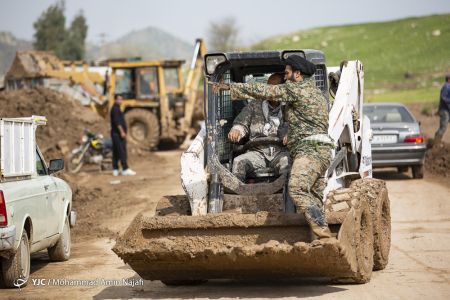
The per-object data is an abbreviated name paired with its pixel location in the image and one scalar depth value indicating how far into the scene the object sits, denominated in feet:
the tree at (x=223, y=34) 325.19
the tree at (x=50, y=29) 257.96
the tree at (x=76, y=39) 259.80
